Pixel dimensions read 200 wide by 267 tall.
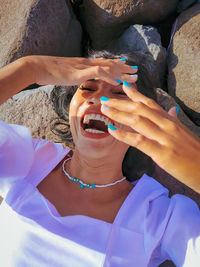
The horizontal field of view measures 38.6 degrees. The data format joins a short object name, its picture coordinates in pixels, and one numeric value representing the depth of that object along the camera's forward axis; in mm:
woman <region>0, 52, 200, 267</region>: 852
